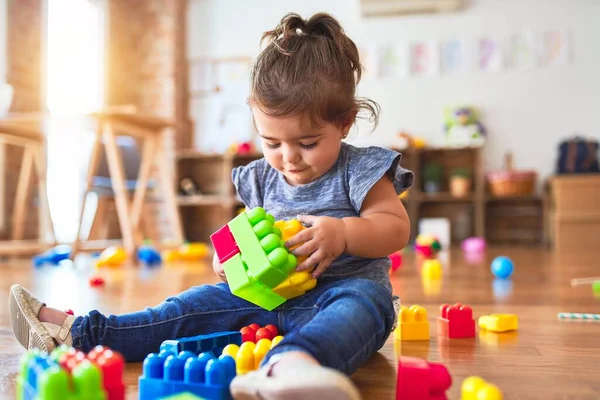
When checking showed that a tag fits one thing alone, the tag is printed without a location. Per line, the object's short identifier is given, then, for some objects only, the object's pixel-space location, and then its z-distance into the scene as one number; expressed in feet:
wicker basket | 13.84
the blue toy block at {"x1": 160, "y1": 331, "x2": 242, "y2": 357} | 2.63
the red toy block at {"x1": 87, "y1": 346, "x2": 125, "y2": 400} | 1.84
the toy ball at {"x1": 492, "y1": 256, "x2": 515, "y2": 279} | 6.51
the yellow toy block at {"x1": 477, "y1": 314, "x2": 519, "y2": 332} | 3.53
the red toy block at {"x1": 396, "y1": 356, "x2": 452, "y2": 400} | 2.13
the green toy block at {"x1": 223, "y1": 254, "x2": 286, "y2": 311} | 2.67
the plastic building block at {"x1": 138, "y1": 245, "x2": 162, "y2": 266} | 8.98
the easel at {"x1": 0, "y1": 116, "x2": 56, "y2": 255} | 9.13
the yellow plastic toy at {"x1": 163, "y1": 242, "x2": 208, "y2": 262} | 9.64
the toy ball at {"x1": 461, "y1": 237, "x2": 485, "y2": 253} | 11.89
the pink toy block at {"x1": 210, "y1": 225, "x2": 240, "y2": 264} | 2.78
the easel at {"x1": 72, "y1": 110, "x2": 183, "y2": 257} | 8.51
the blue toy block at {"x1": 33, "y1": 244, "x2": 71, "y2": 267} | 8.63
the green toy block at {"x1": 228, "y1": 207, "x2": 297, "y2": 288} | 2.53
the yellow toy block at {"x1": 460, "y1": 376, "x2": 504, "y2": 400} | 2.05
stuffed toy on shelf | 14.49
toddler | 2.74
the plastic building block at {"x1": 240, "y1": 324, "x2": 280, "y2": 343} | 2.93
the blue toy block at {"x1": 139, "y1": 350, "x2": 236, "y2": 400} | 2.05
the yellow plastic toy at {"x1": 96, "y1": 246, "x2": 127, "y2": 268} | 8.36
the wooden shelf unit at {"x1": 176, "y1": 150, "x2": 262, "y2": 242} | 15.60
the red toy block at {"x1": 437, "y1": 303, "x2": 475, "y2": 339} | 3.44
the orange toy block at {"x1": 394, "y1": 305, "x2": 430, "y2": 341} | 3.39
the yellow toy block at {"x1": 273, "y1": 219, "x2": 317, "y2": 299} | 2.69
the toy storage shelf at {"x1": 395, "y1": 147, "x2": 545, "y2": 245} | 14.42
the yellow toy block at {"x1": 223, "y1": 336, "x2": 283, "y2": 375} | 2.50
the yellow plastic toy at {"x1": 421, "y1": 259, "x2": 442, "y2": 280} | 6.61
